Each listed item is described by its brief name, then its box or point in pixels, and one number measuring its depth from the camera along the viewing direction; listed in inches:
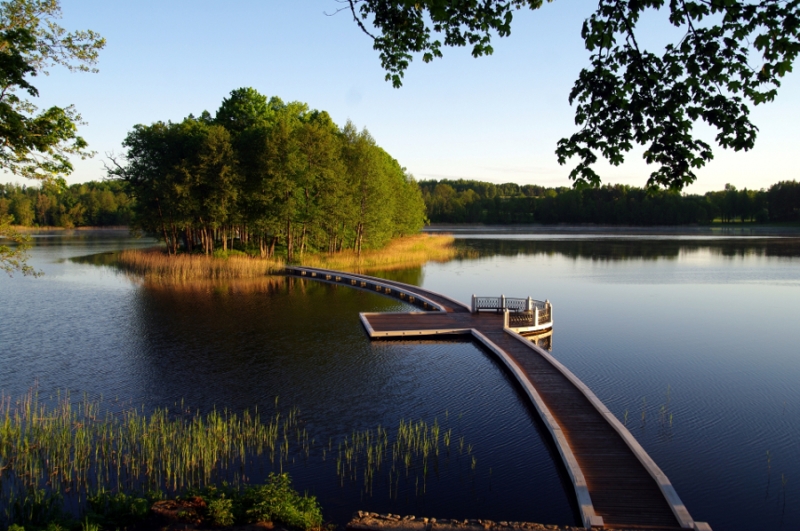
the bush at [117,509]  288.4
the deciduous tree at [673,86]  207.5
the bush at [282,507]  285.4
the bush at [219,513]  275.9
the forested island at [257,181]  1649.9
